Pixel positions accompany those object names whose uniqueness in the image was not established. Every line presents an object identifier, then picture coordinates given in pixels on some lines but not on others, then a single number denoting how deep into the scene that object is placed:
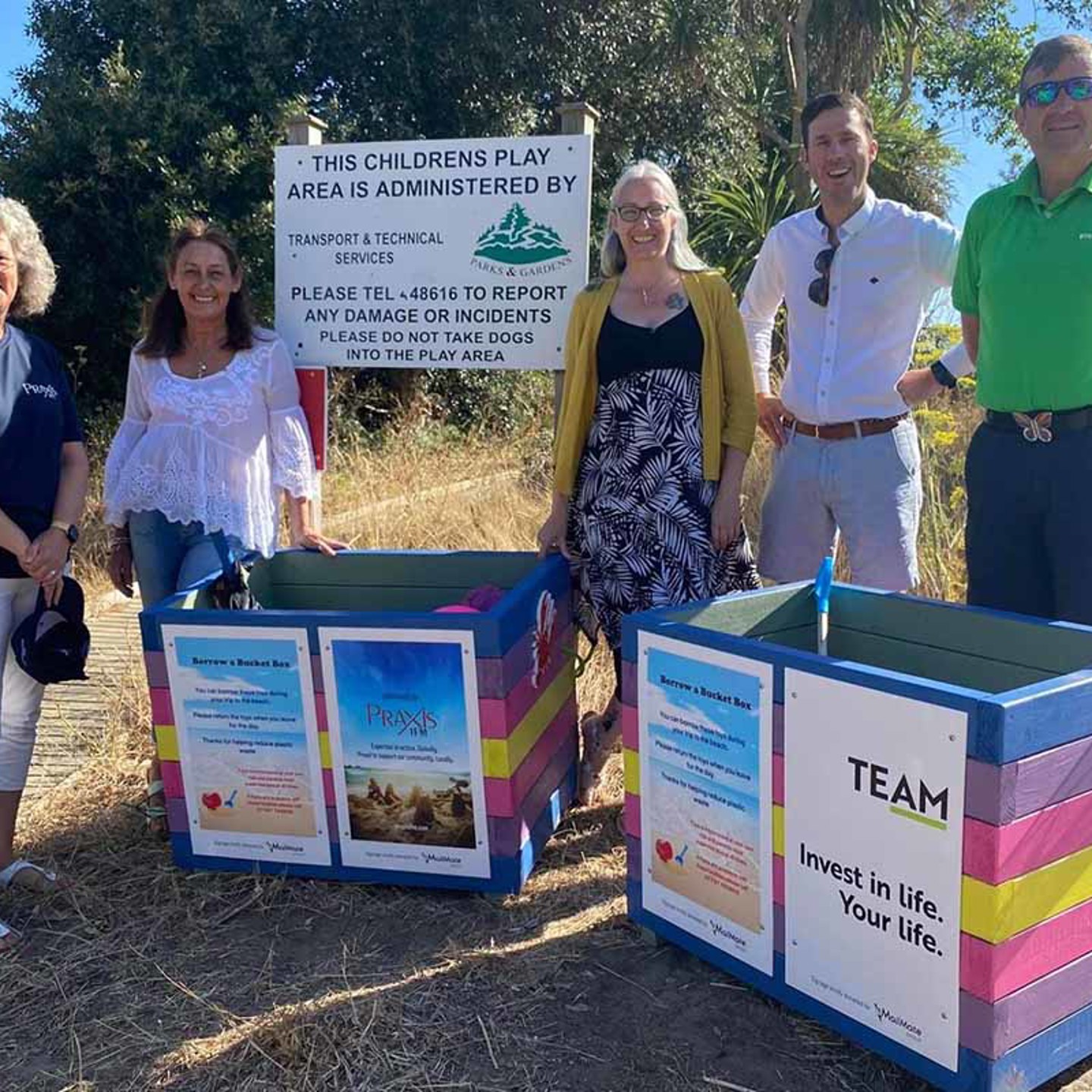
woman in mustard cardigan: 3.17
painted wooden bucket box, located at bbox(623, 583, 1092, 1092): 2.05
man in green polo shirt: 2.73
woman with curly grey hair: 3.01
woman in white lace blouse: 3.33
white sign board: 3.78
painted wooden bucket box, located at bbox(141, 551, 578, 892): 2.97
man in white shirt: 3.18
